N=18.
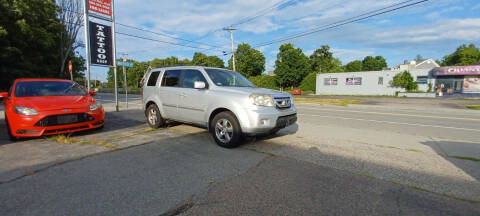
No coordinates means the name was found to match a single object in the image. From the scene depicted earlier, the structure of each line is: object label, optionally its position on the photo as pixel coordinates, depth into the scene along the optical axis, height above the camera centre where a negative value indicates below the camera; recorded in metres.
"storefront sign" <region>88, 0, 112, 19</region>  10.09 +3.83
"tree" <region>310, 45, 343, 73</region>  65.19 +9.80
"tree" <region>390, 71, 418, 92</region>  31.64 +1.86
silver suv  4.30 -0.26
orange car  4.66 -0.45
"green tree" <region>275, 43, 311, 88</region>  49.75 +5.94
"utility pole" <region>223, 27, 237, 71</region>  31.86 +8.89
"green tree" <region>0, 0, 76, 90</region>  17.17 +4.30
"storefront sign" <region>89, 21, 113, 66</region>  9.94 +2.09
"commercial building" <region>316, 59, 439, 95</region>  32.25 +1.92
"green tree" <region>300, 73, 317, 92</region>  43.91 +1.98
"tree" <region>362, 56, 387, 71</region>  84.44 +11.76
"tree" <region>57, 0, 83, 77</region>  22.20 +6.70
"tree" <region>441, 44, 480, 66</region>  52.75 +9.88
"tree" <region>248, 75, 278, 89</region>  48.18 +2.45
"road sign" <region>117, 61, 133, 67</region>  11.61 +1.41
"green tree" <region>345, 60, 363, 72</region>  85.62 +10.65
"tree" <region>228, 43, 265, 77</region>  62.09 +9.21
